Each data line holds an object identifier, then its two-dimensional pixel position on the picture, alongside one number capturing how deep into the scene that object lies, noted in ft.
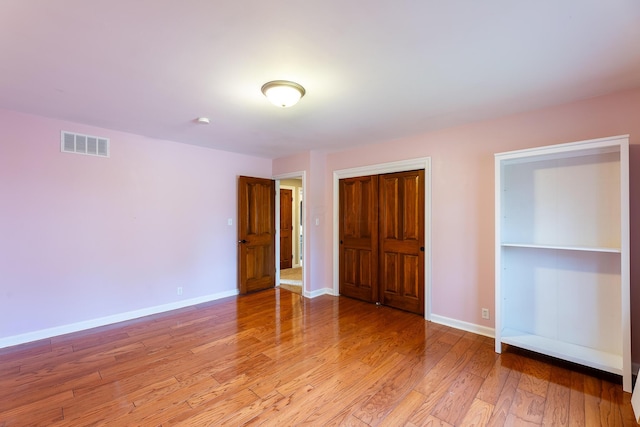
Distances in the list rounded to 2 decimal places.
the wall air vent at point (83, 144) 10.21
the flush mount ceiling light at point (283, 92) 7.06
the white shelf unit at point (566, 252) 7.39
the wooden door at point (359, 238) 13.57
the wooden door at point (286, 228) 21.99
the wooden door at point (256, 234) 15.19
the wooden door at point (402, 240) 11.94
